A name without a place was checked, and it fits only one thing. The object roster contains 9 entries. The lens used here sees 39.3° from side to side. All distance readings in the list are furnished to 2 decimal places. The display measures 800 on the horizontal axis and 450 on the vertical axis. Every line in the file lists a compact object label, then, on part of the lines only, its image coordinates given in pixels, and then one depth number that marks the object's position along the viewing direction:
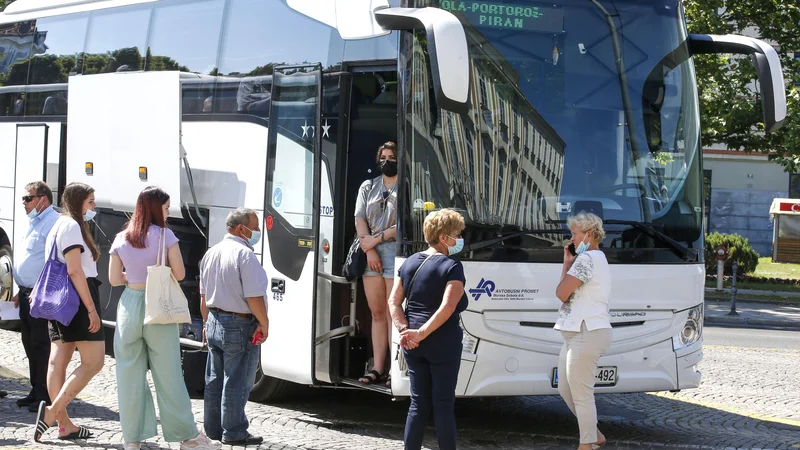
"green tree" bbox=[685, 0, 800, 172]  26.25
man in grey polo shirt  7.63
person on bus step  8.34
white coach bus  7.90
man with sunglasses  8.67
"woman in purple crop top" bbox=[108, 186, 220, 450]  7.29
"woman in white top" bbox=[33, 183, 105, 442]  7.70
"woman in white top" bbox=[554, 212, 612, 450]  7.56
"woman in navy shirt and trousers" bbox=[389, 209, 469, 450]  6.69
